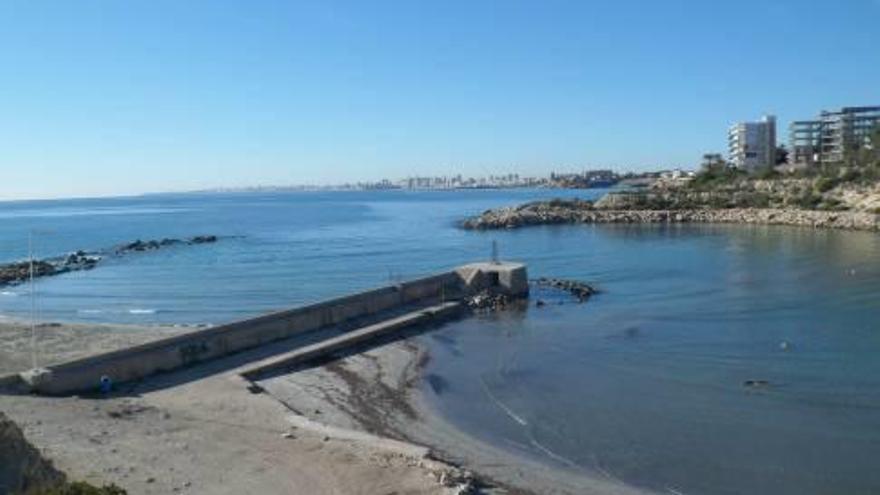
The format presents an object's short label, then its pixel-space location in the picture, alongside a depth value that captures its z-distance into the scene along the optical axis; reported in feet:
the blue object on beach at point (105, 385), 69.26
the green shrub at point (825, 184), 331.98
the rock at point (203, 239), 294.17
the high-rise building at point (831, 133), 532.32
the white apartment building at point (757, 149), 637.96
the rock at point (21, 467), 33.63
